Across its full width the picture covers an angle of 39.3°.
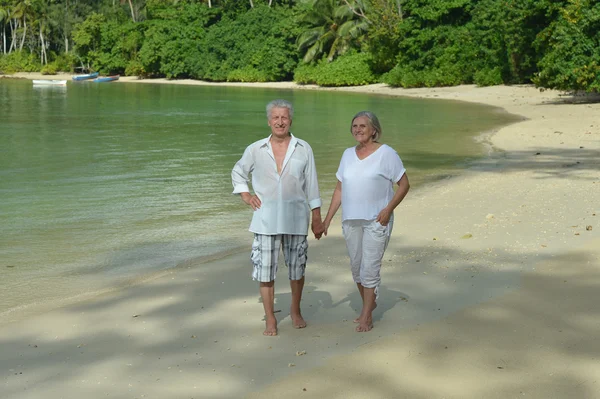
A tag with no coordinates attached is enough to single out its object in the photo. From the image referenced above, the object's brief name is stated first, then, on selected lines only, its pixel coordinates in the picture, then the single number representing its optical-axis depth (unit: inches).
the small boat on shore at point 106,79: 2997.0
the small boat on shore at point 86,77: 3073.3
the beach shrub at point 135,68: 3174.2
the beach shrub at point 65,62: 3550.7
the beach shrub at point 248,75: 2561.5
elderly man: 219.8
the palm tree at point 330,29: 2236.7
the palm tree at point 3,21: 3753.4
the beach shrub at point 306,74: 2300.7
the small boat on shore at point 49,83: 2674.7
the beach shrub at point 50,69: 3533.5
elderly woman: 221.1
